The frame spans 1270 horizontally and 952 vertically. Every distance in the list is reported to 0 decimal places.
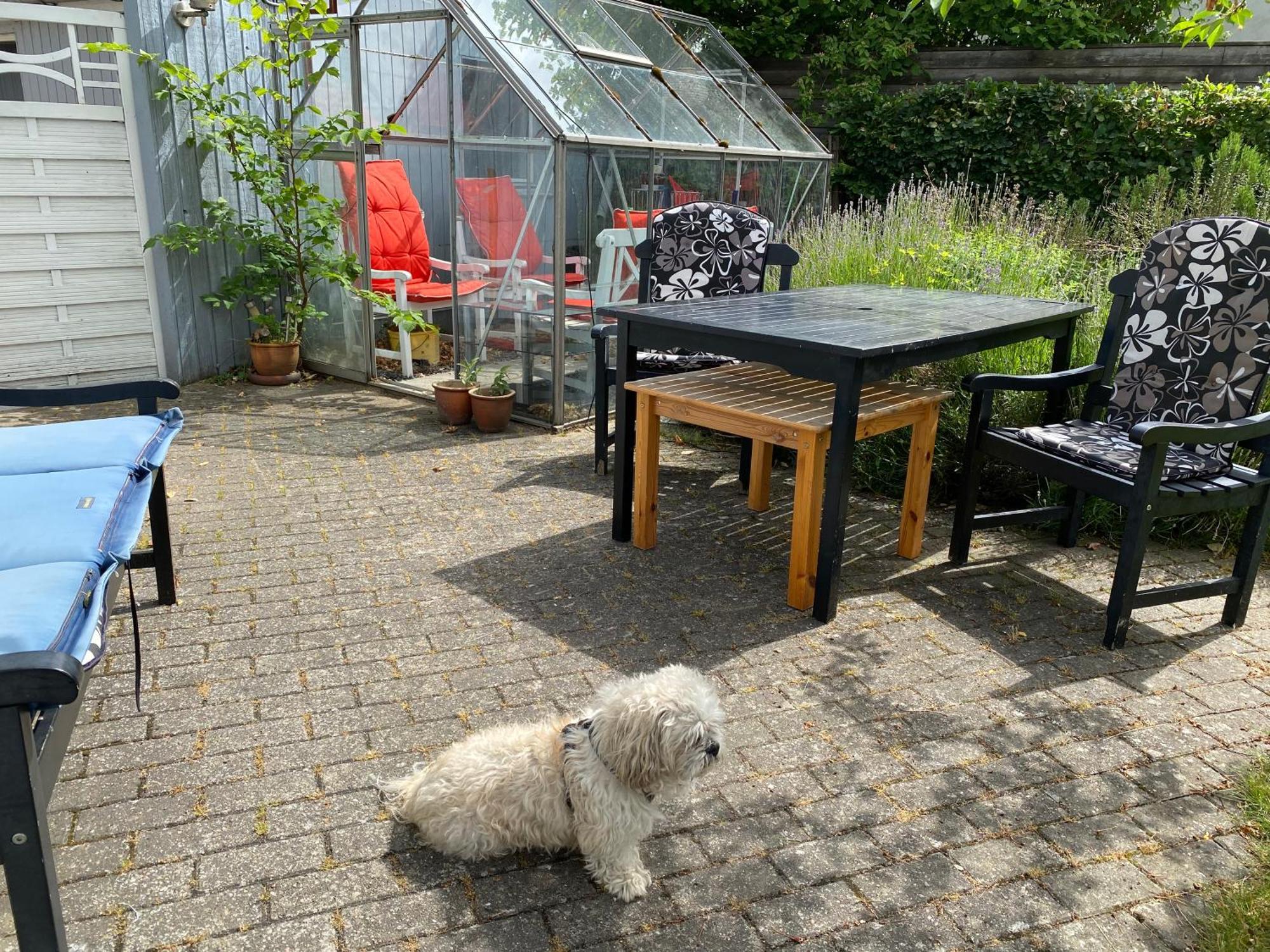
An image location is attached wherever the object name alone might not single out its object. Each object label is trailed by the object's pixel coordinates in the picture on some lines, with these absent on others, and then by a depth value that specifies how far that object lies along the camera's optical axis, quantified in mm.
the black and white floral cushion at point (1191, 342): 3971
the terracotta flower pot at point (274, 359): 7434
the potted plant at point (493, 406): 6371
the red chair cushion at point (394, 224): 7953
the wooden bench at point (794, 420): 3924
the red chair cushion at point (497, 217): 6344
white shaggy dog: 2252
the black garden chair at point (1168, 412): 3652
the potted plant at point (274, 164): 6875
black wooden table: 3740
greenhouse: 6262
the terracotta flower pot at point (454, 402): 6512
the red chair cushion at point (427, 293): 7684
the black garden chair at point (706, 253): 6027
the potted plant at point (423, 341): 7949
